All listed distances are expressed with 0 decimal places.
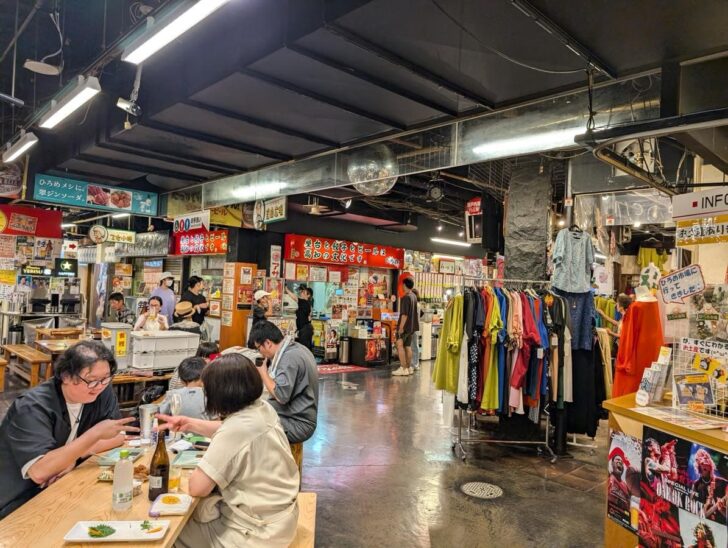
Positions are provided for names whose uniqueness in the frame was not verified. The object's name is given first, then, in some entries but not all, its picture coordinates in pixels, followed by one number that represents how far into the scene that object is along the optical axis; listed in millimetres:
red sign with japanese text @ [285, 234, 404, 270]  11047
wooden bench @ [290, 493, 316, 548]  2463
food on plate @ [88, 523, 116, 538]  1753
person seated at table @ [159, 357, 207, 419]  3311
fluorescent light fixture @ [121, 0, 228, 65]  3059
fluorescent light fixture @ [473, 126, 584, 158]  4082
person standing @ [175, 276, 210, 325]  8109
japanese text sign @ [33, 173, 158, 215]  7750
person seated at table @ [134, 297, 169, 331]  6320
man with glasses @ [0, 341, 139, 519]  2188
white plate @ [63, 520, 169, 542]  1737
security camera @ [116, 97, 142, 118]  4898
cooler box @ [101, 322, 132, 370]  5742
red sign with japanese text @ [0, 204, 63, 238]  9375
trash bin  11148
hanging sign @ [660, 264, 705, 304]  2938
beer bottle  2119
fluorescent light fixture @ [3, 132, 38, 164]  6137
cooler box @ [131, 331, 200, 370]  5465
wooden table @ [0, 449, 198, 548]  1751
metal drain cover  4285
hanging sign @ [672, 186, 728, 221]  2967
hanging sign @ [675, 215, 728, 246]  2992
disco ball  5664
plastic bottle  1995
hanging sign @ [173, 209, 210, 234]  8258
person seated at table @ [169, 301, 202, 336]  7746
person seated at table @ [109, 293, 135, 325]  8422
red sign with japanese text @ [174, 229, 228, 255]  10766
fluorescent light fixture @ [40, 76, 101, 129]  4410
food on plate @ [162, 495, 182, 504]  2053
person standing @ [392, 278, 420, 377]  10102
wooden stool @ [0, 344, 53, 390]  7129
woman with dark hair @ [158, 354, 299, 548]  2062
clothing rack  5302
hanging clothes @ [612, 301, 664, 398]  3928
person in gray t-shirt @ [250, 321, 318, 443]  3436
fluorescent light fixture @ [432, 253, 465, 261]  14922
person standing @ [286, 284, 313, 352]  10172
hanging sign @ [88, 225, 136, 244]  11375
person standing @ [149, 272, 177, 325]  8305
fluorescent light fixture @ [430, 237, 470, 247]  14719
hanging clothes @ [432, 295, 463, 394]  5188
